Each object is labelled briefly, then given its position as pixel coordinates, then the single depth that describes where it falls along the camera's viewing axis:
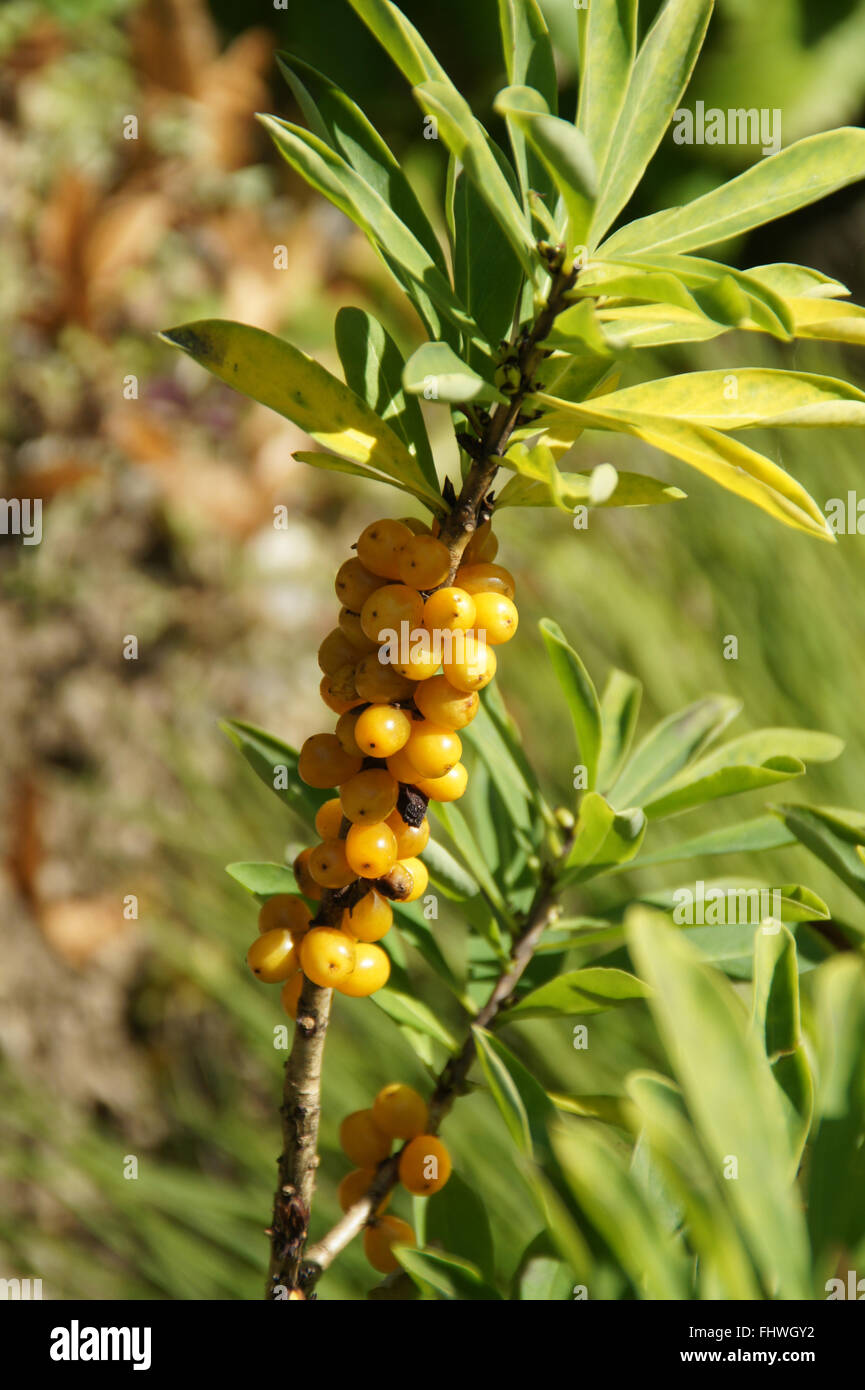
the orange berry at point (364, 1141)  0.32
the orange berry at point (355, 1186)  0.32
